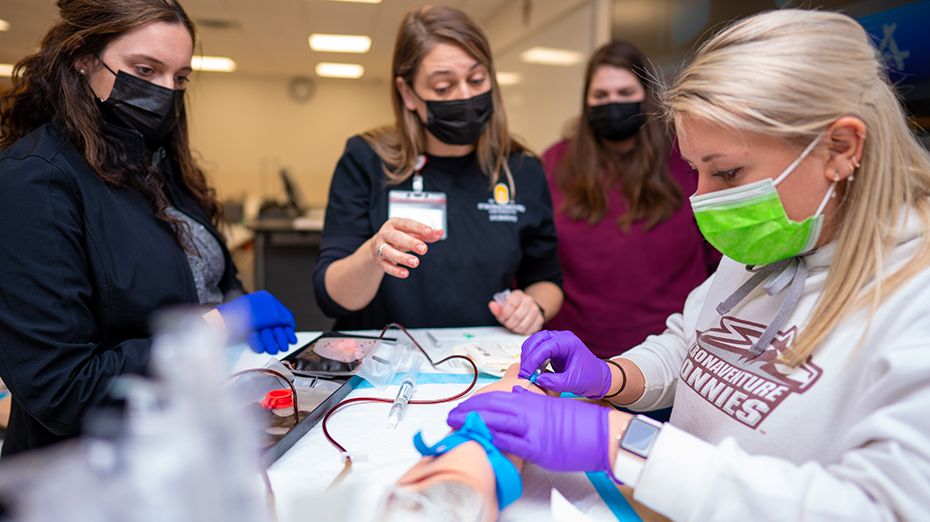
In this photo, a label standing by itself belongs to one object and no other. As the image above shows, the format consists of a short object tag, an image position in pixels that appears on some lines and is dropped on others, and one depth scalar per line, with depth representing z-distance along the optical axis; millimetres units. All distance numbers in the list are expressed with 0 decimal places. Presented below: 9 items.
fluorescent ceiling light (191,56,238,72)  7045
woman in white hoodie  556
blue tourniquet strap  637
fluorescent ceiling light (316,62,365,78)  7567
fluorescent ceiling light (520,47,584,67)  4047
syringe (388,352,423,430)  869
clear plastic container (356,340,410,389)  1017
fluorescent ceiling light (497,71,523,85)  5388
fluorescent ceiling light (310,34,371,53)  6054
